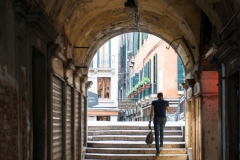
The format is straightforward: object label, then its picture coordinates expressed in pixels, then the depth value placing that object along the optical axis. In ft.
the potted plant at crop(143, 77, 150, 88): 90.07
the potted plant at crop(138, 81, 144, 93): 97.02
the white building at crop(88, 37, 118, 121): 109.19
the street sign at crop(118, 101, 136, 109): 107.76
